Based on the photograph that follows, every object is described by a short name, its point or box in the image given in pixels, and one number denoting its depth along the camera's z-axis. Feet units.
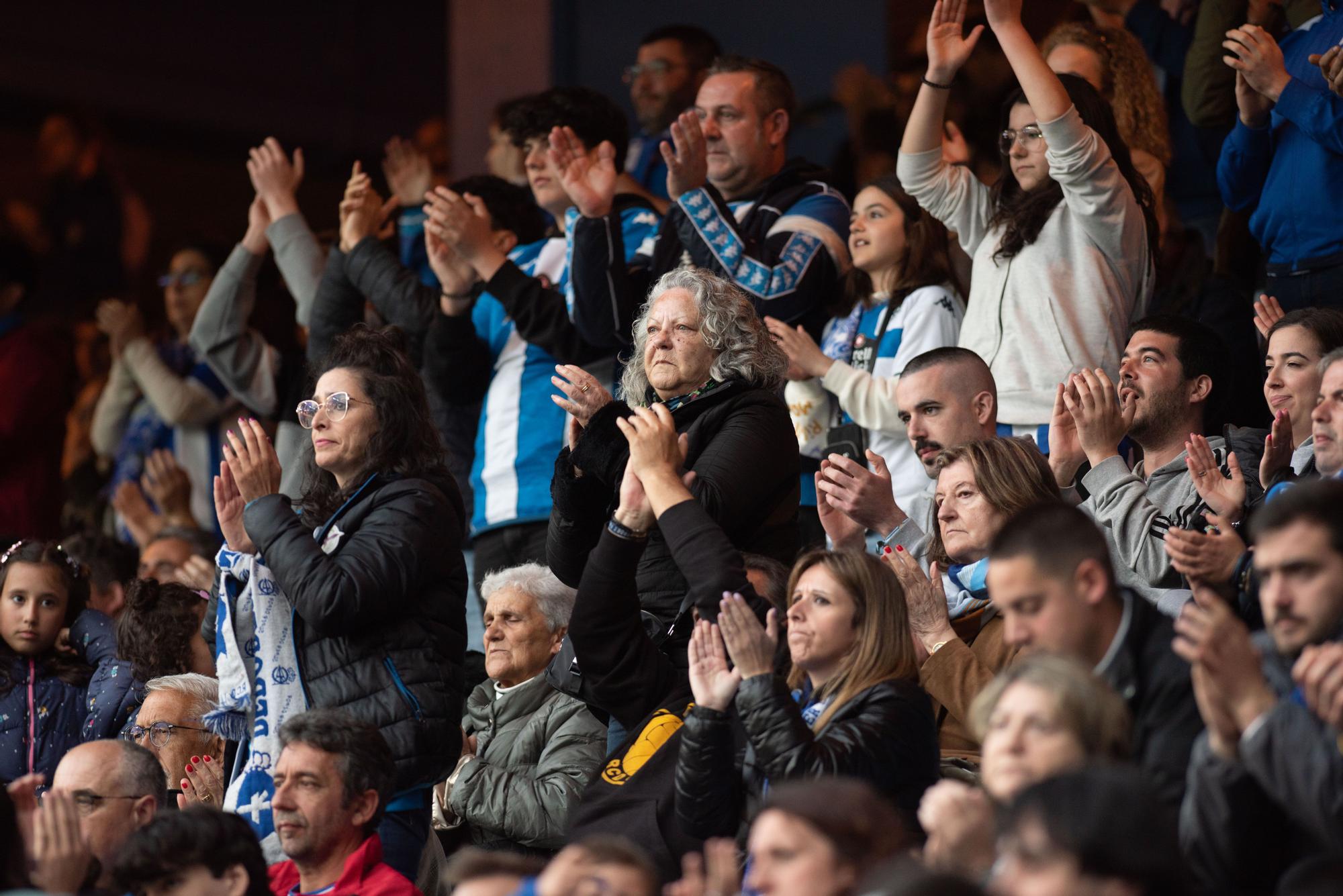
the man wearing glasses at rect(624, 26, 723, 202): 47.24
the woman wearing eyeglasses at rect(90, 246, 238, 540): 50.24
